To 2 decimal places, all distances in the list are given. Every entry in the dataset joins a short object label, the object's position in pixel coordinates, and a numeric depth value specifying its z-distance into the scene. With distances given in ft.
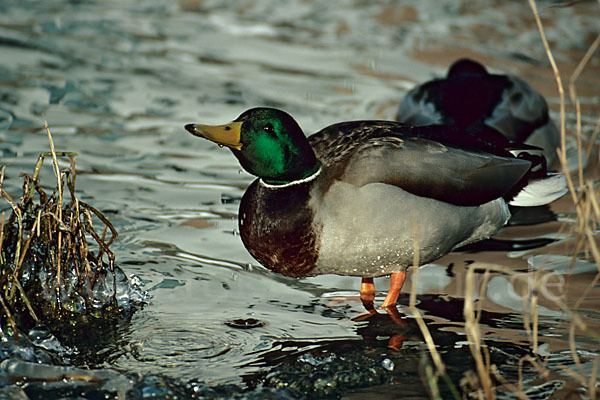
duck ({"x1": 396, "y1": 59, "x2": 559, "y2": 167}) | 41.68
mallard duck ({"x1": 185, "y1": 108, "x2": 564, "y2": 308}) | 25.72
